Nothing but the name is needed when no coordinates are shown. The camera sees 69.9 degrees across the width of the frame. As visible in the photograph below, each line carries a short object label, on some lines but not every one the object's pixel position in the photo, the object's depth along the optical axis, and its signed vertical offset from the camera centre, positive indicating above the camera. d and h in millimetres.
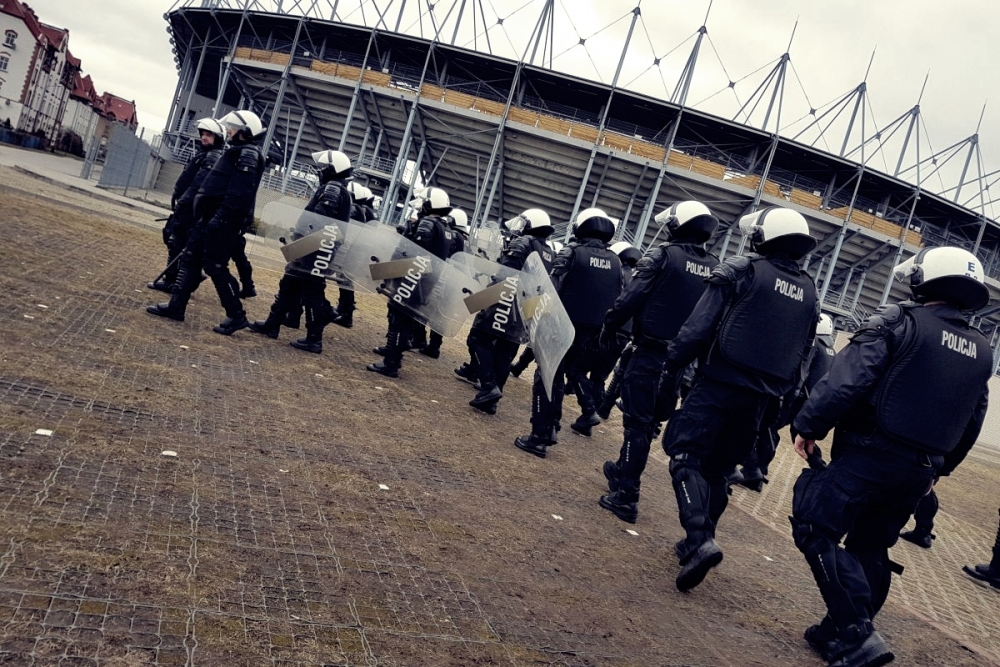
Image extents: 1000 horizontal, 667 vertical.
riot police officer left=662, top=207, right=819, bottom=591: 3768 +68
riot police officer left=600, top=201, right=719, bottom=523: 4770 +136
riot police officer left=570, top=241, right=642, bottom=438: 7363 -479
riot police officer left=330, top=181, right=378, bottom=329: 8617 +349
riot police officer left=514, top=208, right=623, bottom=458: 5738 +234
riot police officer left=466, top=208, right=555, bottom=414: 6355 -434
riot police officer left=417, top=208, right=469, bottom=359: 7448 +373
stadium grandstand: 26578 +6425
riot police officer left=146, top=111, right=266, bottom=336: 6242 -106
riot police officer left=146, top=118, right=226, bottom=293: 7051 +31
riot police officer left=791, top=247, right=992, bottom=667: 3137 -43
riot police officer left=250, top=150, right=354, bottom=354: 6684 -469
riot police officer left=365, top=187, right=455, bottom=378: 6738 -517
